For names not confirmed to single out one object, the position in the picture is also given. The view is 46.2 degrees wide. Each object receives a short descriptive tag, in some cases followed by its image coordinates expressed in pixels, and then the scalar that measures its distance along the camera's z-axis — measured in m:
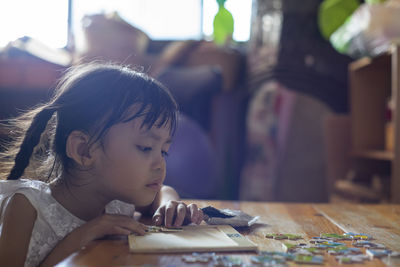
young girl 0.85
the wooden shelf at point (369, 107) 2.56
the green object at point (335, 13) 2.60
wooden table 0.57
